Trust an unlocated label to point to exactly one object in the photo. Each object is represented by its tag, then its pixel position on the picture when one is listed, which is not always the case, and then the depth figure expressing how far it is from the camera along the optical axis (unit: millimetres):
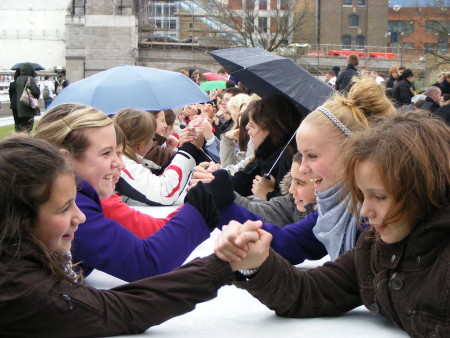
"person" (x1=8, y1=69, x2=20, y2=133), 15109
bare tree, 40875
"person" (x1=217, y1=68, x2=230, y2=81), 15170
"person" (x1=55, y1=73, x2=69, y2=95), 29225
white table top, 1623
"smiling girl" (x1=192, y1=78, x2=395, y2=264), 2137
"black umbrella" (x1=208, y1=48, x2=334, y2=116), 3410
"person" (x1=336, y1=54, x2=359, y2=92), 11692
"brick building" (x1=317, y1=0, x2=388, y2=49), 60125
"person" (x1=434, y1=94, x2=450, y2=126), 8521
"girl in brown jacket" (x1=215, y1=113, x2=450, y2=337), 1518
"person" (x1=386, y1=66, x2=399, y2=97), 17344
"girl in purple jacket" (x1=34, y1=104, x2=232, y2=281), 2059
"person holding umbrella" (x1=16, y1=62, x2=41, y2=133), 14656
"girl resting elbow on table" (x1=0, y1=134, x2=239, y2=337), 1485
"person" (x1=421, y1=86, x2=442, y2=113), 10516
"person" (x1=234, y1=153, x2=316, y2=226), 2570
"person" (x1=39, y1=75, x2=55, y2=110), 25375
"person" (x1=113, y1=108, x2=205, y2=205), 3533
